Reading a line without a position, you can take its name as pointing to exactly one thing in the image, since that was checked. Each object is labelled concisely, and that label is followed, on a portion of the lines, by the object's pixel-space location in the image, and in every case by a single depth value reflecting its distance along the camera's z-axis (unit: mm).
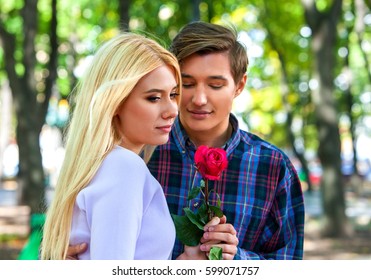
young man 2473
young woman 1934
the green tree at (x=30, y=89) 10758
